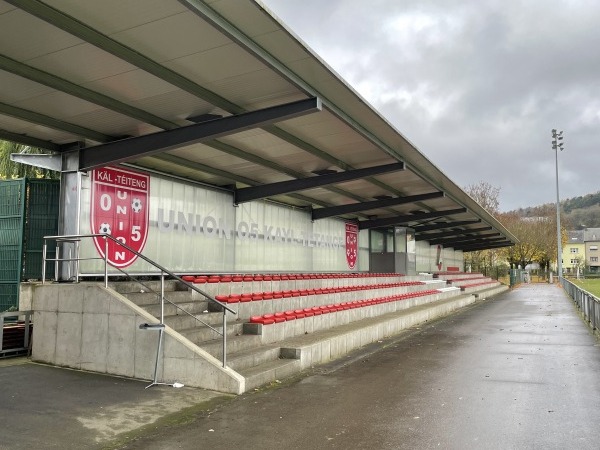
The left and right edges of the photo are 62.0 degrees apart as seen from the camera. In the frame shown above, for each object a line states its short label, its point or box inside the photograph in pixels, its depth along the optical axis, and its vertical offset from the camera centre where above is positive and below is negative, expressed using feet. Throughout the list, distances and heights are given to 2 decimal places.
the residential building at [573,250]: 402.72 +9.36
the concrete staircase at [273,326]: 26.21 -4.41
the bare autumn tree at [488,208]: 202.39 +19.56
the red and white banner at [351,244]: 76.28 +2.56
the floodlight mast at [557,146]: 163.12 +39.48
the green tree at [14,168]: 62.85 +11.77
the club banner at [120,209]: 33.06 +3.55
